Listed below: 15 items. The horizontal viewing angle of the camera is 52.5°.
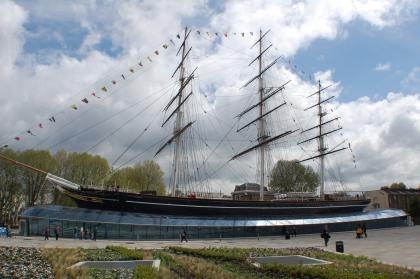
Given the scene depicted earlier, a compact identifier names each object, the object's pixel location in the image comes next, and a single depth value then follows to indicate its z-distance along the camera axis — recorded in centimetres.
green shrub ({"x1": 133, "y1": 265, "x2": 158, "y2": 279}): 1262
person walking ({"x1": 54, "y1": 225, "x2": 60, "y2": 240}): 3522
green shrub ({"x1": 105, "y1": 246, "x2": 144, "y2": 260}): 1863
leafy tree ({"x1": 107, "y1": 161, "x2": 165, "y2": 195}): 7122
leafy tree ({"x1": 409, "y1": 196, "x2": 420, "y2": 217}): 8206
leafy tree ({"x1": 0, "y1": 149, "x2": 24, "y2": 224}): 5891
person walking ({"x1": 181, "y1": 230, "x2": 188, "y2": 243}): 3788
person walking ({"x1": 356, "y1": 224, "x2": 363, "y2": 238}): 4272
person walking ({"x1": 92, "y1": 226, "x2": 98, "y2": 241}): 3712
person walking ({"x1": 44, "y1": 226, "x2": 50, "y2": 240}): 3538
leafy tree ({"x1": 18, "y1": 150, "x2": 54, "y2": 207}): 5872
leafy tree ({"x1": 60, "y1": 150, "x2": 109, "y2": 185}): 6172
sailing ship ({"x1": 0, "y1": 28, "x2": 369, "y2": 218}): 4309
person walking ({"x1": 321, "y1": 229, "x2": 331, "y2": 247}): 3215
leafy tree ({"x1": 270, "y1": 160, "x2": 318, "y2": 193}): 8419
